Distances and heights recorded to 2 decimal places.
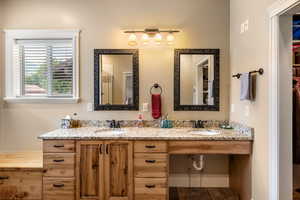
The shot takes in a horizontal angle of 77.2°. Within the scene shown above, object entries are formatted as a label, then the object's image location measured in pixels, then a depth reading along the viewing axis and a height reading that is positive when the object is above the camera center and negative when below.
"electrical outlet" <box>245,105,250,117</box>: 2.18 -0.12
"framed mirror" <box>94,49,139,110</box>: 2.70 +0.32
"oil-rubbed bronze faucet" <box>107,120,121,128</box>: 2.66 -0.33
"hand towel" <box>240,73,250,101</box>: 2.04 +0.16
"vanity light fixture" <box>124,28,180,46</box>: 2.64 +0.91
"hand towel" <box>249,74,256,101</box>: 2.04 +0.15
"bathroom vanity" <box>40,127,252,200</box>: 2.15 -0.69
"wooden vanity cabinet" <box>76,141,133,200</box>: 2.16 -0.80
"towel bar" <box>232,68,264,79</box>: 1.89 +0.30
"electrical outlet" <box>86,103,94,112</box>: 2.74 -0.10
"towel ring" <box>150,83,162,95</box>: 2.71 +0.21
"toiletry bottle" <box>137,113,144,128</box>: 2.69 -0.32
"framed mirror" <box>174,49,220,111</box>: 2.68 +0.31
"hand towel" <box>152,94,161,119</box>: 2.67 -0.06
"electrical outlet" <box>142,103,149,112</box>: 2.72 -0.09
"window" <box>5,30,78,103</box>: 2.74 +0.49
